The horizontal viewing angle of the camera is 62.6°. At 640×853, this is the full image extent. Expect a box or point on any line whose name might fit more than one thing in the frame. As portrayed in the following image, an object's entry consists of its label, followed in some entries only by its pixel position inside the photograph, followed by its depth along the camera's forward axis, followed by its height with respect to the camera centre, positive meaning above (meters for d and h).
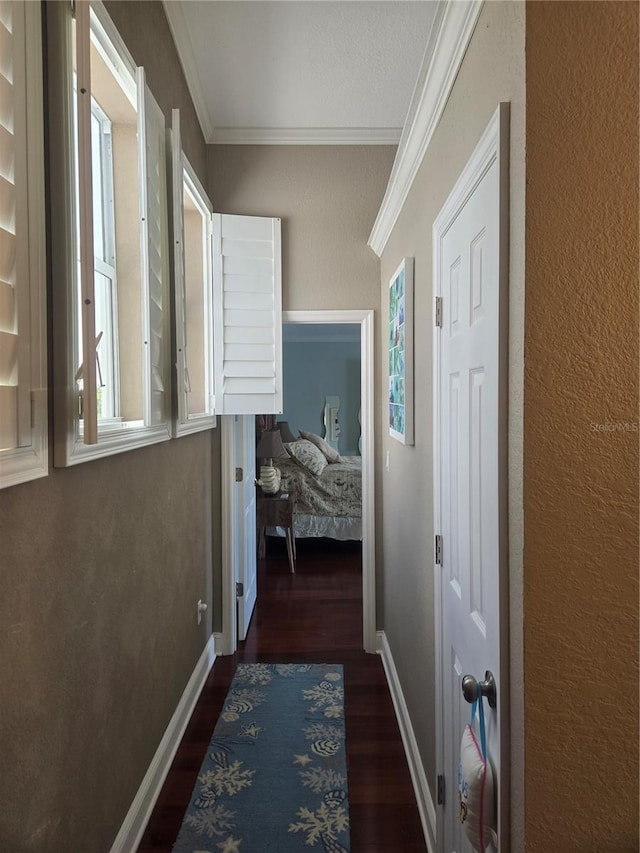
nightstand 4.53 -0.81
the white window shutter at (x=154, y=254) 1.70 +0.57
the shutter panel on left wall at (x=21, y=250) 1.00 +0.33
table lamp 4.55 -0.33
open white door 3.27 -0.68
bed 4.91 -0.73
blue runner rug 1.81 -1.43
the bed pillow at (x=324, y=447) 5.53 -0.31
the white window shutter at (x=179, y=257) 2.02 +0.64
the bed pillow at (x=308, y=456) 5.01 -0.37
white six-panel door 1.00 -0.09
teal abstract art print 2.07 +0.28
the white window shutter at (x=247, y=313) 2.91 +0.59
